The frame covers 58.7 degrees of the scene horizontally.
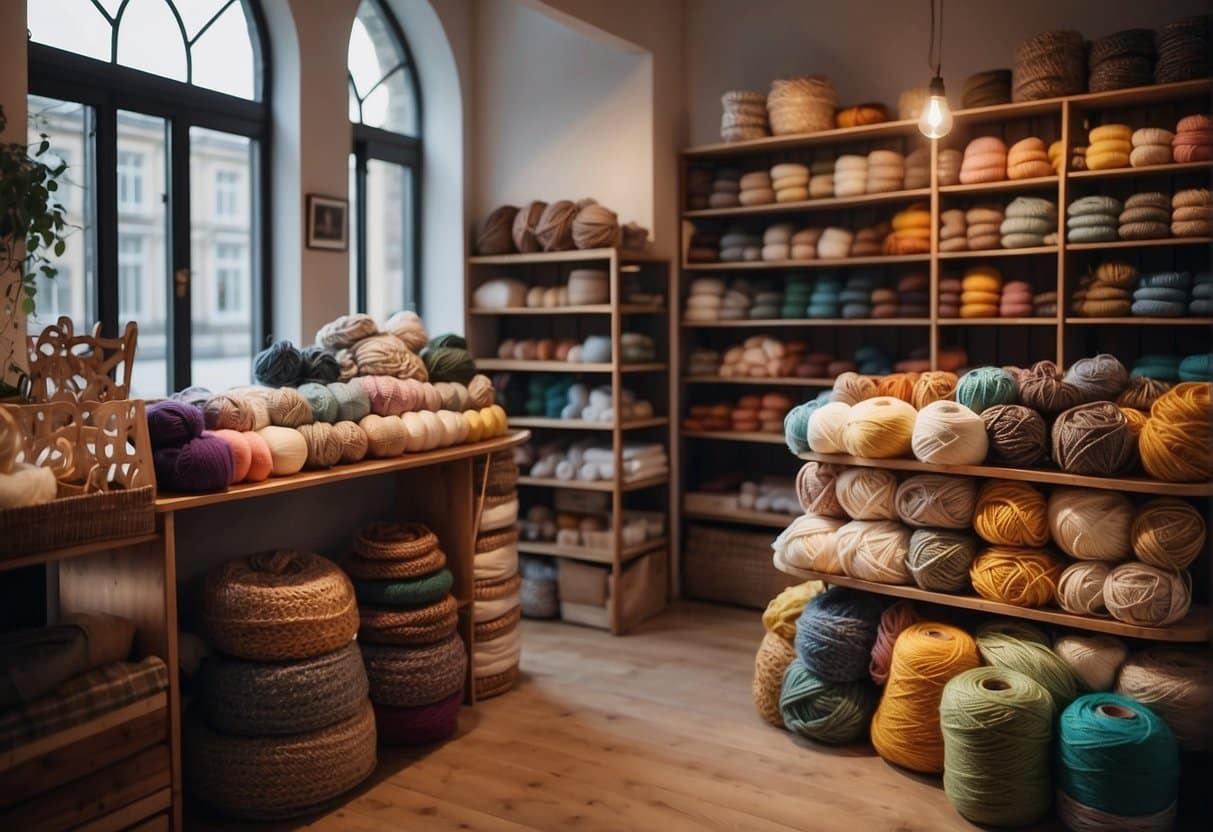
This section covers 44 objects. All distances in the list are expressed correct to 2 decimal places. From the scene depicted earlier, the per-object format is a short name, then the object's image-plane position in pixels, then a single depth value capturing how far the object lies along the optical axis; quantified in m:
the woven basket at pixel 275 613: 2.78
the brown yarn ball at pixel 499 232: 4.86
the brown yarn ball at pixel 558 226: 4.62
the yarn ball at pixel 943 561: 3.08
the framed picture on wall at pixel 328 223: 4.14
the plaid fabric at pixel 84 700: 2.26
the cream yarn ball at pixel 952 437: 3.01
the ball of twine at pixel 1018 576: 2.96
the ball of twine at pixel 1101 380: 3.02
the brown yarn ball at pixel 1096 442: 2.86
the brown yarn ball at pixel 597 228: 4.50
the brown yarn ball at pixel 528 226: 4.74
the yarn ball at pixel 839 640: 3.19
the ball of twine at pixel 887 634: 3.17
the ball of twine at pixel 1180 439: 2.74
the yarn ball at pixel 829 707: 3.22
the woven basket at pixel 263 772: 2.76
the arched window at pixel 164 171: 3.52
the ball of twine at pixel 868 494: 3.24
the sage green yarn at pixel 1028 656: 2.87
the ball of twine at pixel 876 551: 3.19
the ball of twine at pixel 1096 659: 2.90
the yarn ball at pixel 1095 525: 2.87
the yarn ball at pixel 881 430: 3.14
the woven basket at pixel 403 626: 3.25
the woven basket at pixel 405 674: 3.22
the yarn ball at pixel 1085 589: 2.87
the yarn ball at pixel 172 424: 2.67
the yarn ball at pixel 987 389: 3.07
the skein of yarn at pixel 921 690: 2.99
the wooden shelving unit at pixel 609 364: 4.56
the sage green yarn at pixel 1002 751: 2.71
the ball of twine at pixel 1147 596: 2.77
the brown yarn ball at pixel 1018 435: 2.99
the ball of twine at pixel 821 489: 3.42
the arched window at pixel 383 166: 4.69
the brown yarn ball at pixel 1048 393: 3.00
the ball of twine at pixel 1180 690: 2.77
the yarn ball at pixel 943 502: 3.09
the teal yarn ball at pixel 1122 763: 2.61
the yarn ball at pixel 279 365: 3.22
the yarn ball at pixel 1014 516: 3.00
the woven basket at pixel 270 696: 2.77
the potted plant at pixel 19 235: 2.47
